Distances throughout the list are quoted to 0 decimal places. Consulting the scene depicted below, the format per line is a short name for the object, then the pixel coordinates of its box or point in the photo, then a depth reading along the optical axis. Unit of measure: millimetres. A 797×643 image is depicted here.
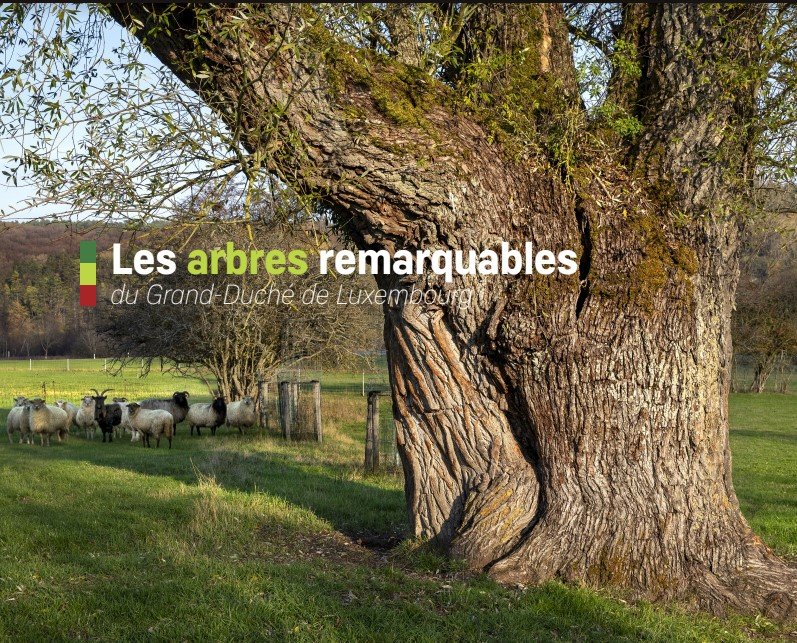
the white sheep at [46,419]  22484
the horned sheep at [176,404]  26469
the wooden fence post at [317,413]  20547
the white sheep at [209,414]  25297
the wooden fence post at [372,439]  14875
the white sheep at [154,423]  21656
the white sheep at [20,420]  22812
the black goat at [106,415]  23625
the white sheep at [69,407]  24839
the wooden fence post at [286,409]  21828
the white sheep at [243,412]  24953
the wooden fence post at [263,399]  25438
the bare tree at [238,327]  25219
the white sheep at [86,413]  24656
